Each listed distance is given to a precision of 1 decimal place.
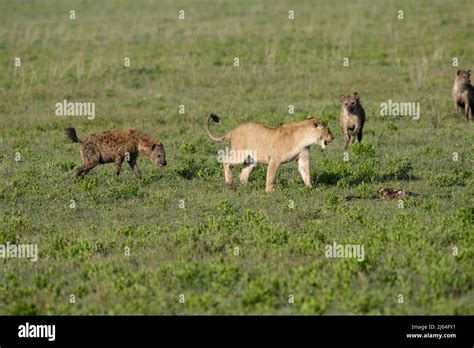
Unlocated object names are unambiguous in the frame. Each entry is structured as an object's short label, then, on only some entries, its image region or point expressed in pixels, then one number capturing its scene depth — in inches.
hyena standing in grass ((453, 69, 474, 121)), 728.3
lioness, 495.8
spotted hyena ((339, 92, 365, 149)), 652.7
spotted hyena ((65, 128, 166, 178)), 548.4
